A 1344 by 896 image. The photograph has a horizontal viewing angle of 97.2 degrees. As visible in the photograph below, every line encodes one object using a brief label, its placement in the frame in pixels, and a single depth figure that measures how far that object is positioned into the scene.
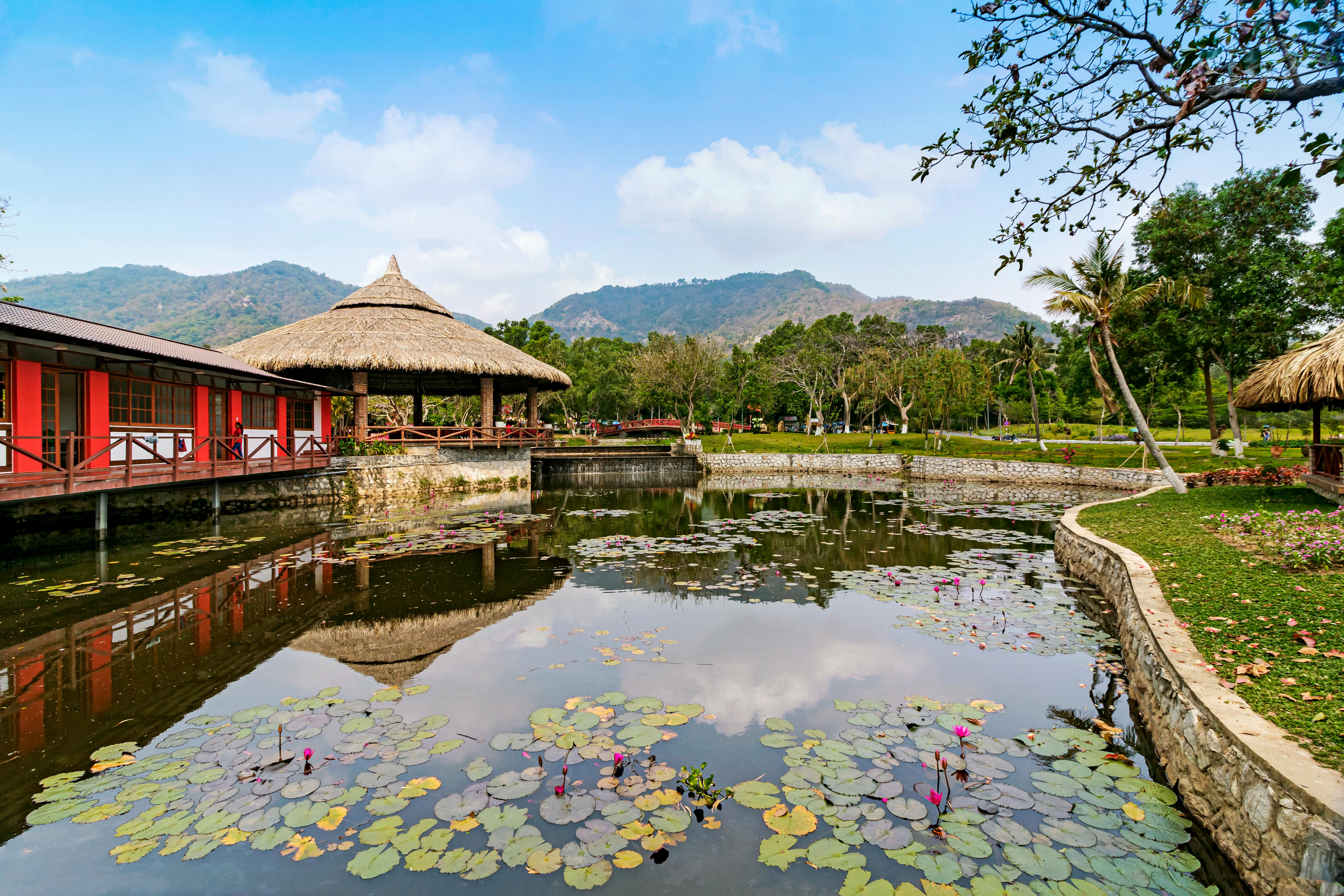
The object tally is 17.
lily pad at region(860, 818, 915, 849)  3.07
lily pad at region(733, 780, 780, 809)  3.45
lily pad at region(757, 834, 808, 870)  3.01
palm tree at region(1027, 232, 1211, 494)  15.62
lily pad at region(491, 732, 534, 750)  4.08
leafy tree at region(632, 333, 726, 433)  39.25
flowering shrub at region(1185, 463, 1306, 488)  13.93
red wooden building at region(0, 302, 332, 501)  9.89
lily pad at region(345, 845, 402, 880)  2.91
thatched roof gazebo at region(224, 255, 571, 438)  19.00
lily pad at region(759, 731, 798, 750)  4.14
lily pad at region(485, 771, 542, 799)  3.53
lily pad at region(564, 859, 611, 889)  2.88
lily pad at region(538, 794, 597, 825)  3.32
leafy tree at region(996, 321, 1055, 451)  30.42
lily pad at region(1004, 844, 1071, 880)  2.85
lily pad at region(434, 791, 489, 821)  3.34
